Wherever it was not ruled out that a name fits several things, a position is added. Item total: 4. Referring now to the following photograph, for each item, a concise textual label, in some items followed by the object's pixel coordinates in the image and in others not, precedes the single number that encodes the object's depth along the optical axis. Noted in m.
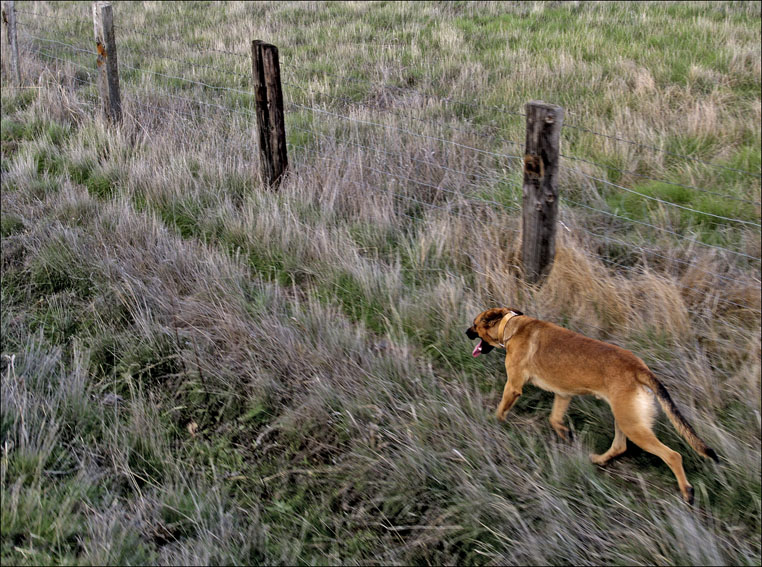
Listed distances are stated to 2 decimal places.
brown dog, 2.88
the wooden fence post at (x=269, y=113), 6.10
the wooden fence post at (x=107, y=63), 7.71
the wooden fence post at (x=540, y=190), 4.04
